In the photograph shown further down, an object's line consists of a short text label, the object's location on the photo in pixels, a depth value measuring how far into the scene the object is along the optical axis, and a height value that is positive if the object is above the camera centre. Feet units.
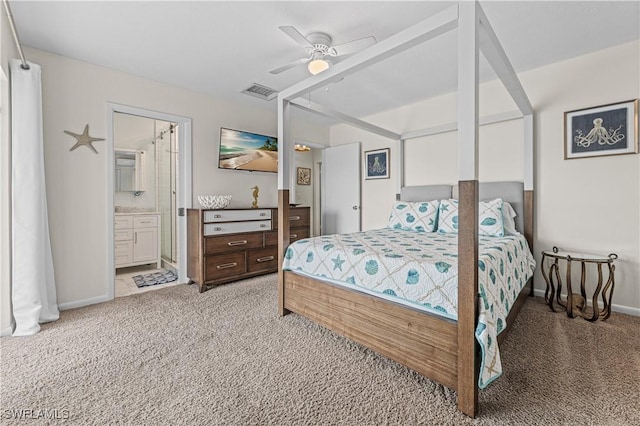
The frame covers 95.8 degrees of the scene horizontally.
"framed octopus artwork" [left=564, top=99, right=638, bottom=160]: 8.43 +2.43
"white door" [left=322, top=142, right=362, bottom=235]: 15.85 +1.25
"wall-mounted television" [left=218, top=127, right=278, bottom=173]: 12.98 +2.82
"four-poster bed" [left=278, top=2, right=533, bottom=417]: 4.53 -1.84
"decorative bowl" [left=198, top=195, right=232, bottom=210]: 11.75 +0.40
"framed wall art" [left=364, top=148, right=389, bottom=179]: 14.69 +2.44
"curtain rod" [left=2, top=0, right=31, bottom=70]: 6.42 +4.35
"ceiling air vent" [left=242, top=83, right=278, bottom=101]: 11.64 +5.00
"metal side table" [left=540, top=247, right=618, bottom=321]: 7.94 -2.36
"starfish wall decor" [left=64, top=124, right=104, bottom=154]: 9.36 +2.39
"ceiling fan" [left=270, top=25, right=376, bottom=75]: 7.07 +4.17
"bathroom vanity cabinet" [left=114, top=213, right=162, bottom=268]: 14.07 -1.38
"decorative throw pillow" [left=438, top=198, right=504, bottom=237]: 9.03 -0.24
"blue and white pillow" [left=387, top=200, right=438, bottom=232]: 10.67 -0.22
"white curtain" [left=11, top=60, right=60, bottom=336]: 7.48 +0.30
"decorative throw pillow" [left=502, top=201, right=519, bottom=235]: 9.37 -0.29
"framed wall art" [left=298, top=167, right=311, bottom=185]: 20.40 +2.52
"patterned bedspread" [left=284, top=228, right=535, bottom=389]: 4.85 -1.26
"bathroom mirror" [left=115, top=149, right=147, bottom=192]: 15.43 +2.25
